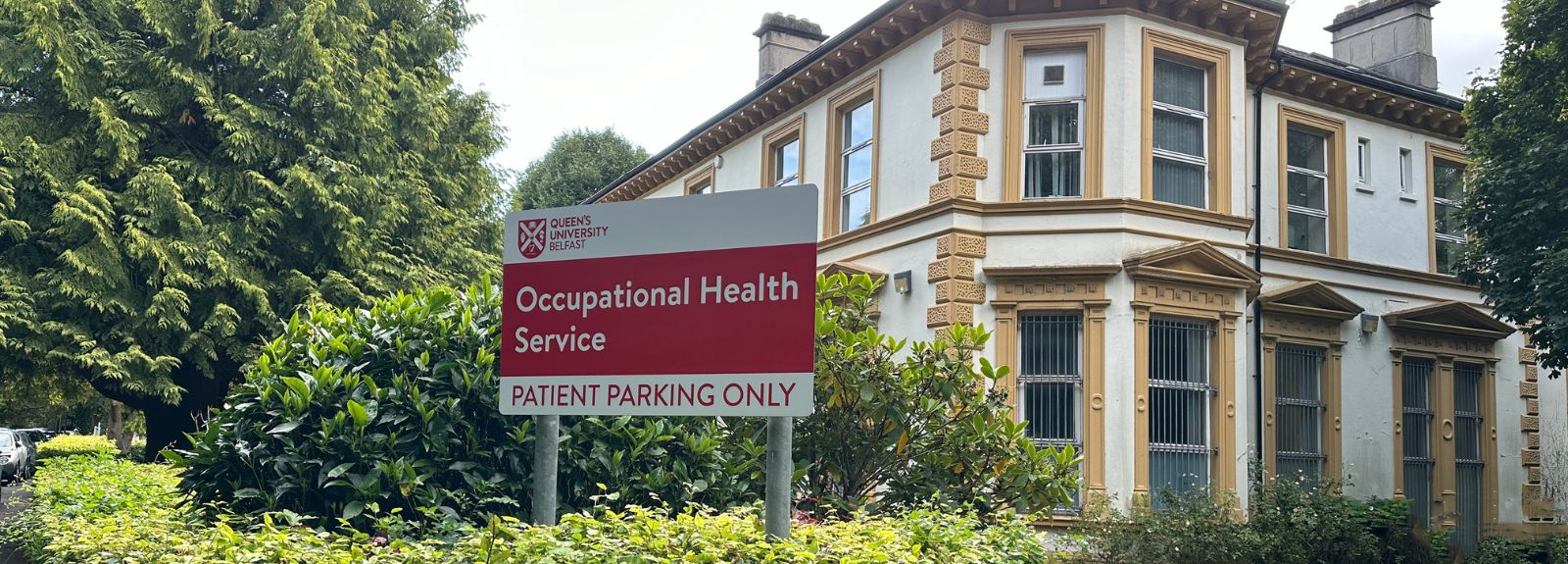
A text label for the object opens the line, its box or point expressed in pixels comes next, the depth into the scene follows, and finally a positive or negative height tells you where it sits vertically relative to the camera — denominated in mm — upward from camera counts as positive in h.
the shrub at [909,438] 8414 -176
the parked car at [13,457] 31031 -1775
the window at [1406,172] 21578 +4426
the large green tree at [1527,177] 16391 +3429
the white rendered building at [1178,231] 16016 +2676
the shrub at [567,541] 5148 -629
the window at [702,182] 25734 +4767
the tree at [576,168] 51906 +10075
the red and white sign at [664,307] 5180 +438
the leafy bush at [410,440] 6770 -226
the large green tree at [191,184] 19297 +3504
